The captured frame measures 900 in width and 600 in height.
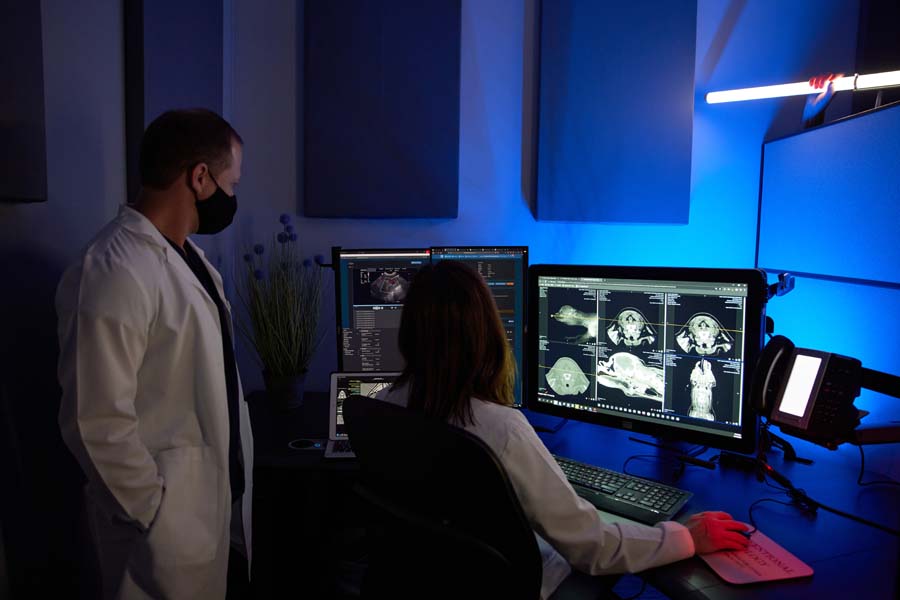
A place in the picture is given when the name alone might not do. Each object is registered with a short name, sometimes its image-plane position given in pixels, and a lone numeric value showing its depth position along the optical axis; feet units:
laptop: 6.39
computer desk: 4.04
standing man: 4.37
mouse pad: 4.00
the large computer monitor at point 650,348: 5.57
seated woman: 3.87
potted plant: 7.43
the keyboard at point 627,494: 4.79
